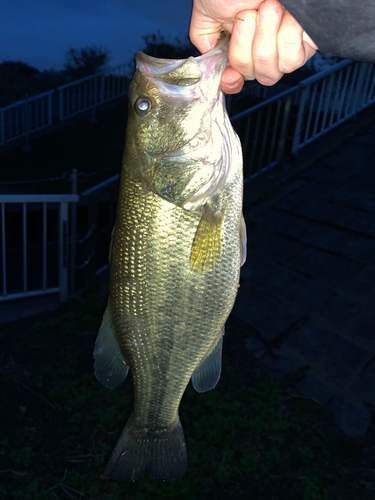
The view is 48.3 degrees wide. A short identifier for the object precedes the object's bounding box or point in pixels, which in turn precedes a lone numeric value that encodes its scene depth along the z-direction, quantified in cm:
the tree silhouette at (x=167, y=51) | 1730
